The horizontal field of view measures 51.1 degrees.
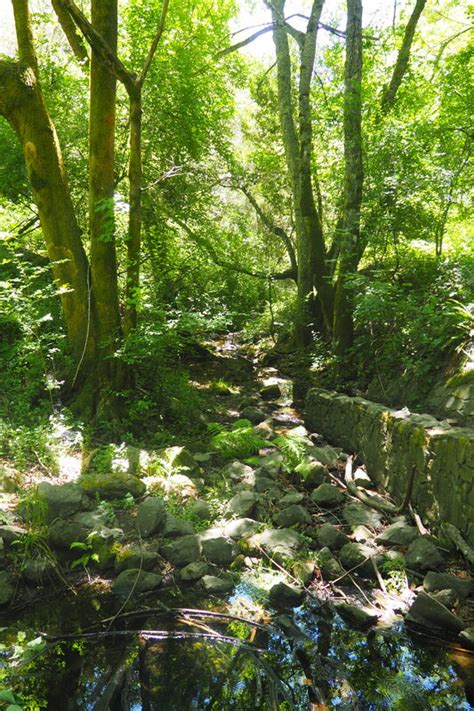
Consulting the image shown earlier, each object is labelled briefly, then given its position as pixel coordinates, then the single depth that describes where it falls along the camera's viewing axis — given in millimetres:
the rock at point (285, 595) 3555
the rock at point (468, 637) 2969
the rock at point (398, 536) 4168
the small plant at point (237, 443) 6172
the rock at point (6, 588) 3326
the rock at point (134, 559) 3801
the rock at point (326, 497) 4988
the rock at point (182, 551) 3945
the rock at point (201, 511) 4596
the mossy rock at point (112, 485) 4781
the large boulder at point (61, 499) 4188
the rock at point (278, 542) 3980
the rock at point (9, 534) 3711
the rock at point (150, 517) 4246
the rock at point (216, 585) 3643
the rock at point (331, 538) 4211
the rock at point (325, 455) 6035
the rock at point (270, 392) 9602
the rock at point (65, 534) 3896
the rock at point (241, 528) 4328
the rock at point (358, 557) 3861
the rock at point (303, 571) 3730
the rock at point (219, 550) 3998
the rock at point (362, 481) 5588
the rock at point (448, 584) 3437
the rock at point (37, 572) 3572
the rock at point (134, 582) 3582
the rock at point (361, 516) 4578
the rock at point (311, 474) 5340
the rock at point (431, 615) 3119
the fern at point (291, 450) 5699
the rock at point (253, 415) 7992
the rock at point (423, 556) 3789
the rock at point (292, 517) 4547
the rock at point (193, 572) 3758
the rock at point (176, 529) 4266
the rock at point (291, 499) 4898
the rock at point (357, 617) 3264
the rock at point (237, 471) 5547
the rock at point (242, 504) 4660
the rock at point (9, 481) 4605
